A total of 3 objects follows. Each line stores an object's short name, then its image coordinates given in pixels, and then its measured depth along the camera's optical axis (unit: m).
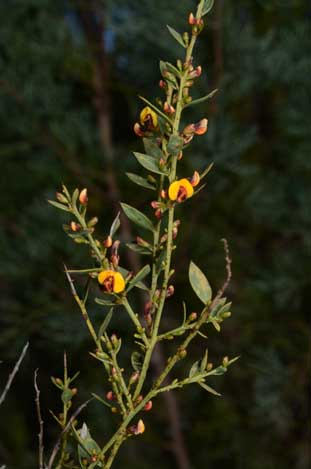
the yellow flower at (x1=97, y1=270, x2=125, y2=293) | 0.78
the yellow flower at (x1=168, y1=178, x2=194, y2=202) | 0.78
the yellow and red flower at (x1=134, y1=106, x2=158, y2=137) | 0.80
